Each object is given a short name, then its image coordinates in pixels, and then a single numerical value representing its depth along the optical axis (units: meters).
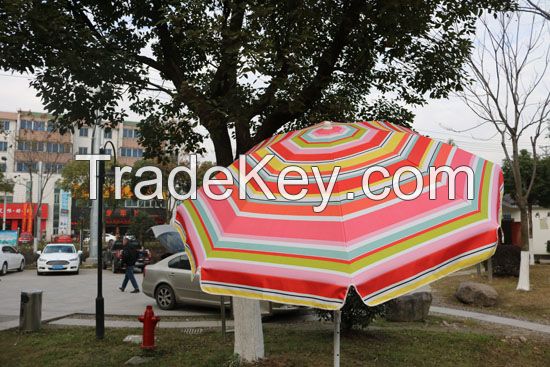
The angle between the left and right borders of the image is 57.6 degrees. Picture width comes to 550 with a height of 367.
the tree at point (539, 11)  11.09
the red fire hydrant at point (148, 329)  7.34
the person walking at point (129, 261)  15.14
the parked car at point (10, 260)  21.55
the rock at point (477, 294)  12.48
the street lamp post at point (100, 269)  8.52
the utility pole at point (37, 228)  29.05
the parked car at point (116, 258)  23.39
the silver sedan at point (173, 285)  11.68
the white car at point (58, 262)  21.65
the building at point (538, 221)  32.80
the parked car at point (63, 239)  38.76
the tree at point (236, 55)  6.44
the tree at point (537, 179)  27.53
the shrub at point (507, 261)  15.87
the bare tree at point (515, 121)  15.29
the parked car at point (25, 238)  40.05
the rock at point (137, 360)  6.94
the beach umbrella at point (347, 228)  3.16
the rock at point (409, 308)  10.23
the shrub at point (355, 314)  7.79
